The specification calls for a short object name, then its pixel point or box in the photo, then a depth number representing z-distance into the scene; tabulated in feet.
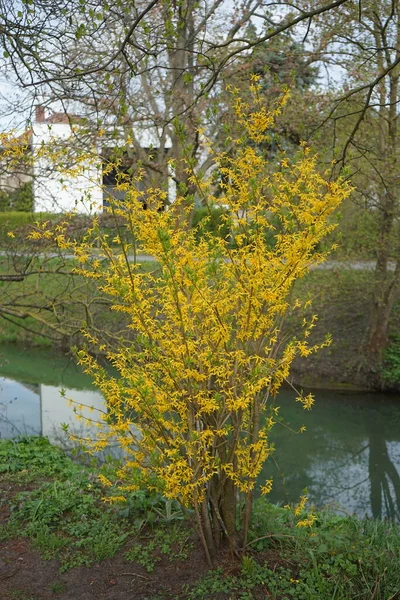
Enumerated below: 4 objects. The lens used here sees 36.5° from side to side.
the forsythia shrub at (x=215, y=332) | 10.75
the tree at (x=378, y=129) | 30.91
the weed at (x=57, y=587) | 11.76
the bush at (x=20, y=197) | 25.41
